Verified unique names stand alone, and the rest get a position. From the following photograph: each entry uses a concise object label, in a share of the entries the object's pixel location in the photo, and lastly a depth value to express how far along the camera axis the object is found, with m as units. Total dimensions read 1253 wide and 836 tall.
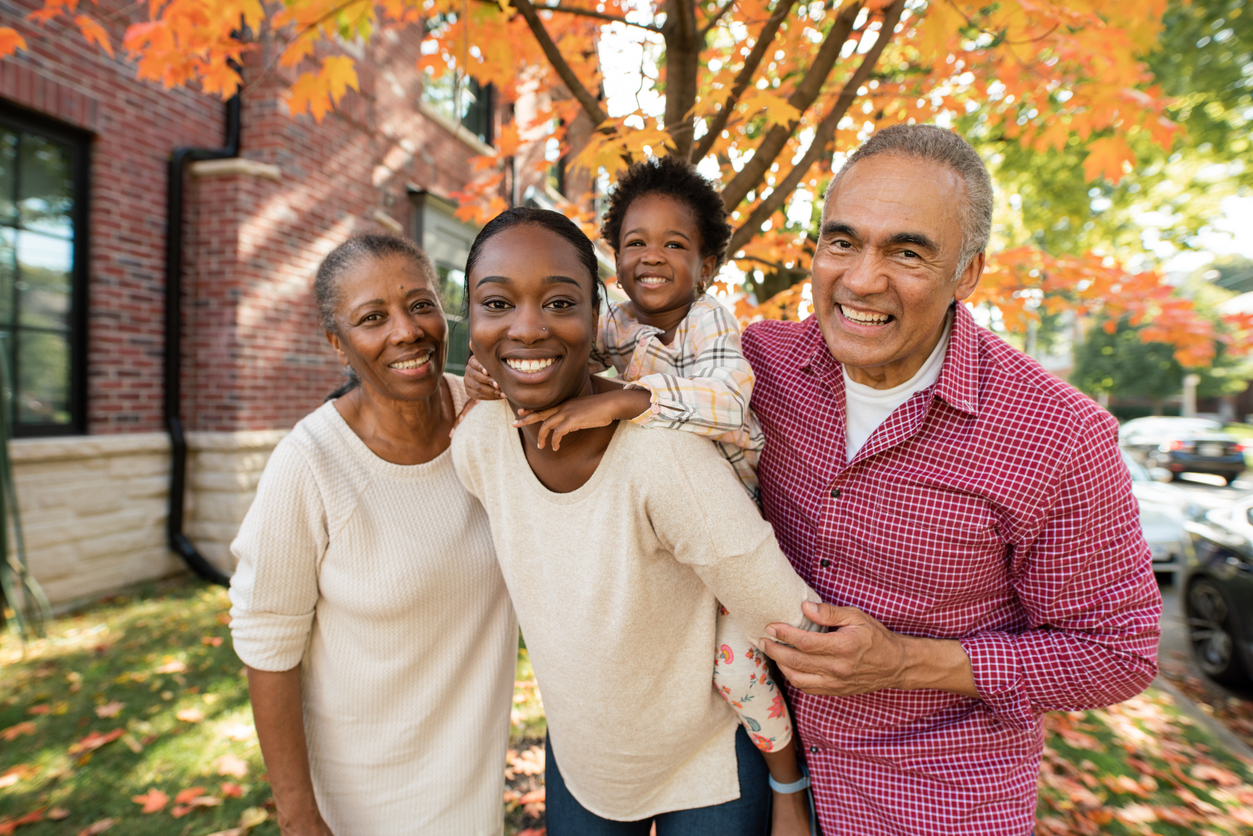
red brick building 5.35
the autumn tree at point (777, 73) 2.90
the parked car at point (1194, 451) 18.39
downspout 6.14
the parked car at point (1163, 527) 8.08
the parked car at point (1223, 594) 5.11
